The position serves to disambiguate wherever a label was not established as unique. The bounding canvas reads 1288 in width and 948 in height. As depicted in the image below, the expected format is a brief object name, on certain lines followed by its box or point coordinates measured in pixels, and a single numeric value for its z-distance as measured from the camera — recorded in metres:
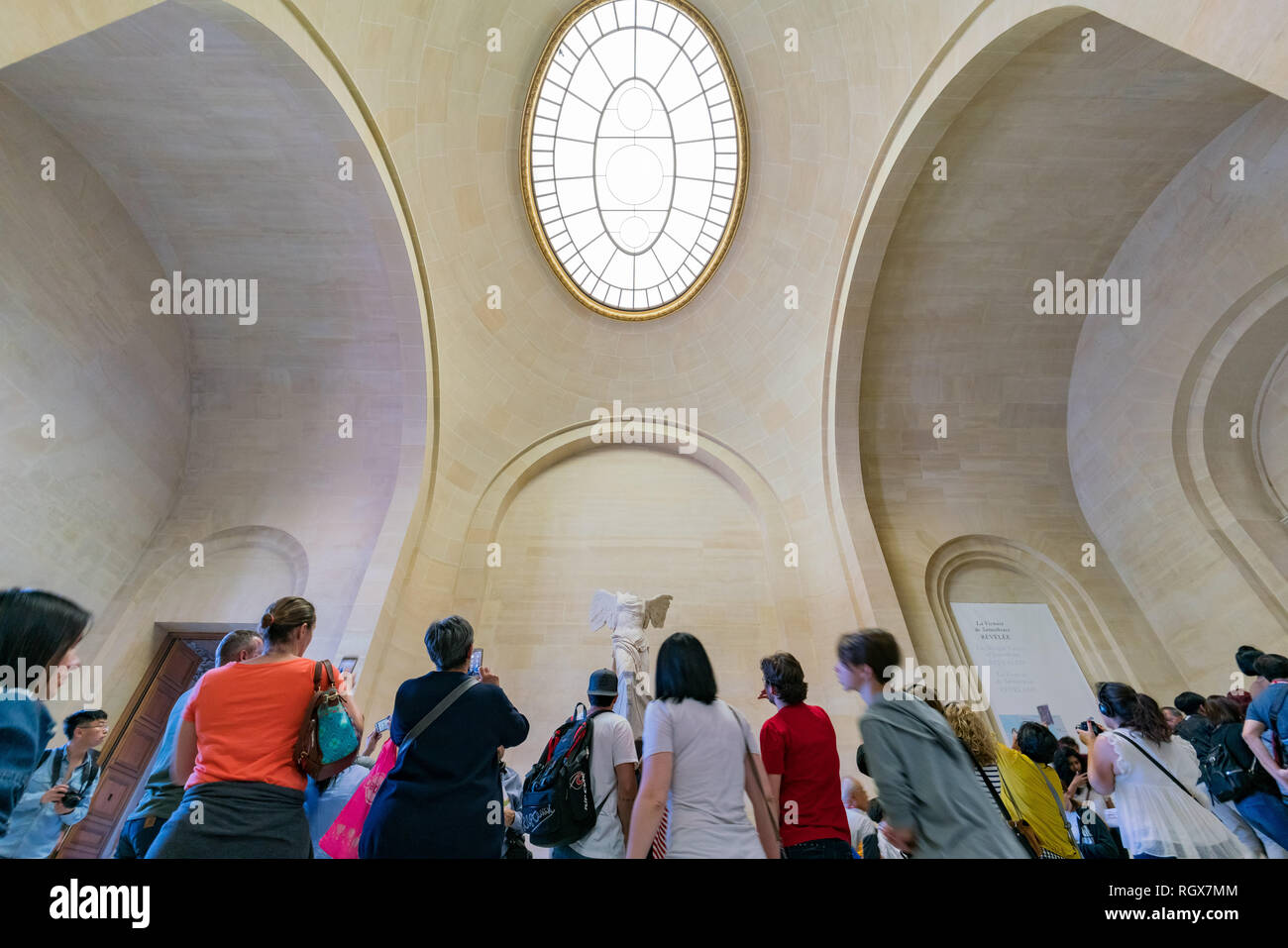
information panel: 8.29
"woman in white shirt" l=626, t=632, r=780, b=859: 2.39
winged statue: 6.48
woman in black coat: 2.45
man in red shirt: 2.78
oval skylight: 10.04
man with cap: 2.95
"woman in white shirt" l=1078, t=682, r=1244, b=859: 2.90
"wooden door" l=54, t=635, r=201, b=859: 7.03
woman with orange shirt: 2.30
